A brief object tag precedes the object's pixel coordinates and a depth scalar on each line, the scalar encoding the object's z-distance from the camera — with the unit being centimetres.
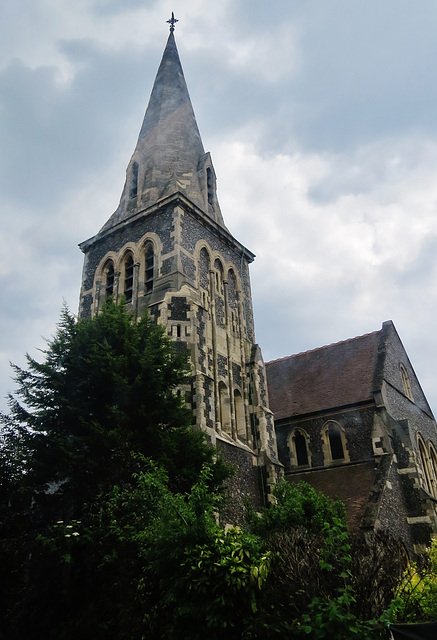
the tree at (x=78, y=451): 973
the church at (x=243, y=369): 1734
